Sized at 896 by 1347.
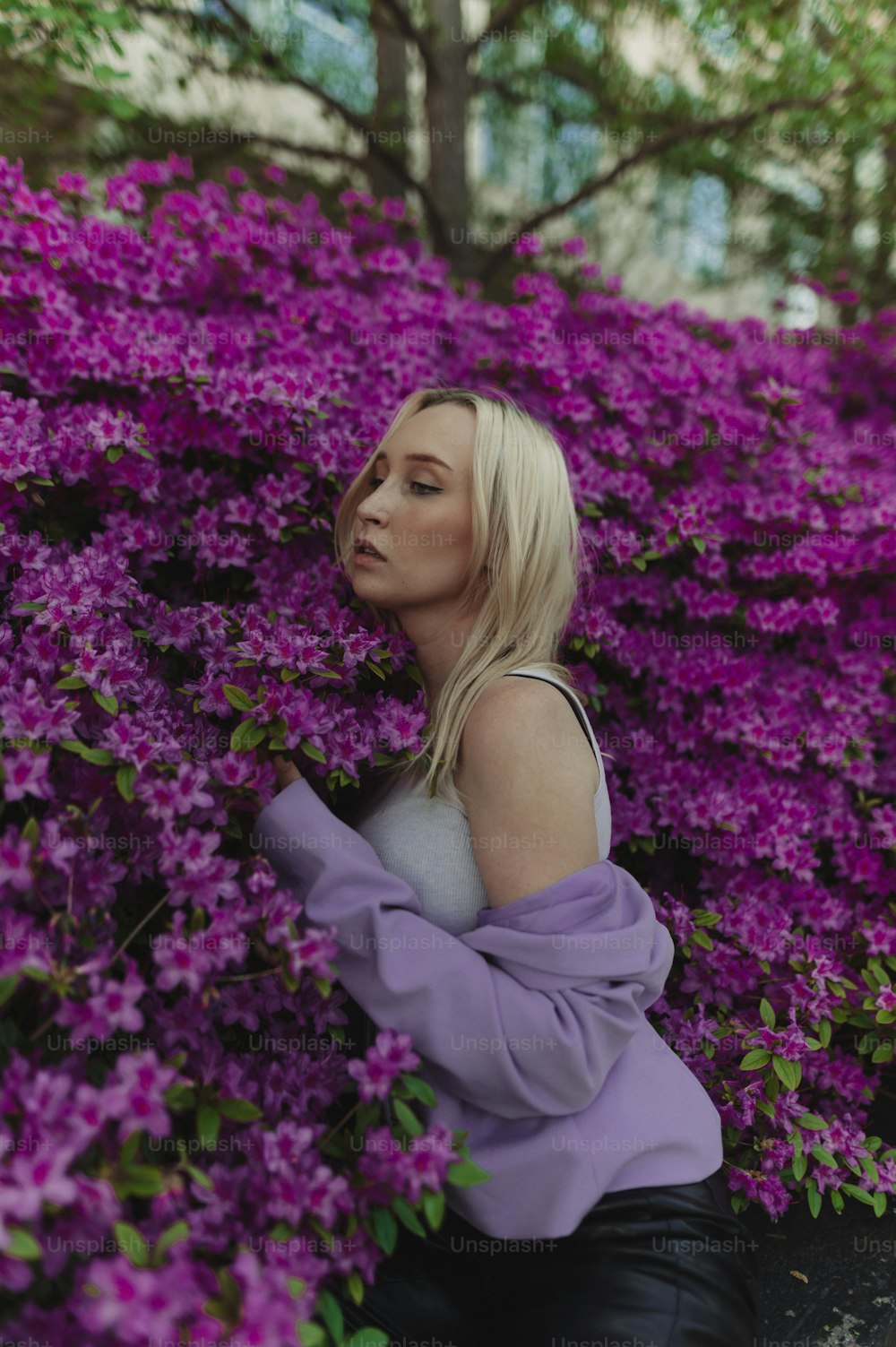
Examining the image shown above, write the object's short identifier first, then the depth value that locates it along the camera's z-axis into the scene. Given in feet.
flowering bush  4.63
